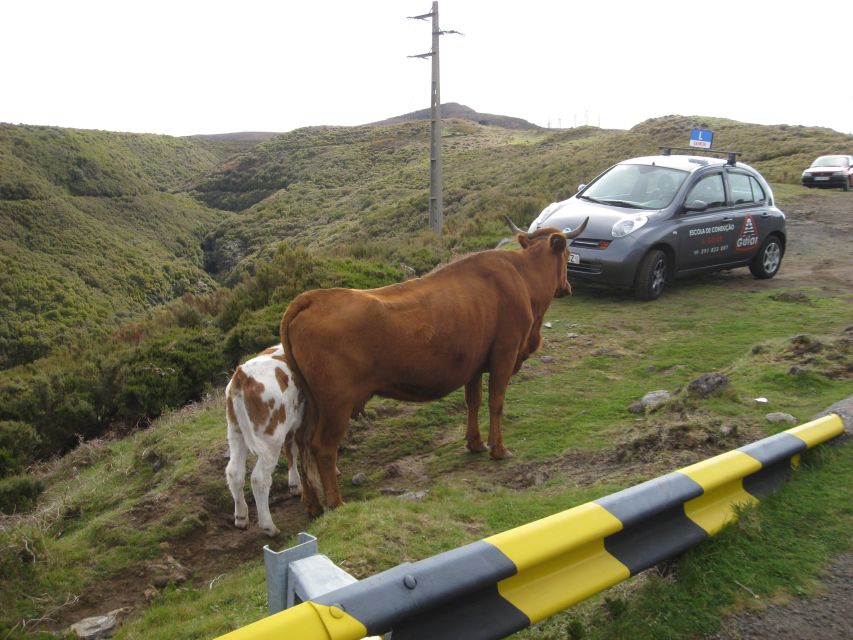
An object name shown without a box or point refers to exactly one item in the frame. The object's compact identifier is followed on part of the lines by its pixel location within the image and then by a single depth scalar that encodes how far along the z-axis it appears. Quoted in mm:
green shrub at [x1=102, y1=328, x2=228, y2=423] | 11898
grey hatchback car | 11414
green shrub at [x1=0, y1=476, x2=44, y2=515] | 8391
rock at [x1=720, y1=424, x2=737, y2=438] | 5590
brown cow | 5723
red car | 28844
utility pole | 23906
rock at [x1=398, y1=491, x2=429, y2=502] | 5598
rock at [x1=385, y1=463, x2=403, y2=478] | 6681
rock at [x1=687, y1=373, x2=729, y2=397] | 6633
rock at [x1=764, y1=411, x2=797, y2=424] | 5824
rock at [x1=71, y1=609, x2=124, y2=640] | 4714
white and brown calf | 5922
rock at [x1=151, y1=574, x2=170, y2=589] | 5367
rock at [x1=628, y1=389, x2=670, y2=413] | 7059
